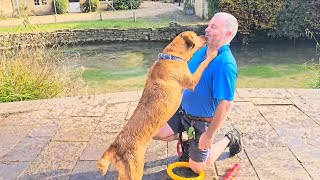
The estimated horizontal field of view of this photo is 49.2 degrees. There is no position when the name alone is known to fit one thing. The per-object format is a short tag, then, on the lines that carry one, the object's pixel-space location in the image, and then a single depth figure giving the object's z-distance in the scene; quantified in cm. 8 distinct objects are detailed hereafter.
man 281
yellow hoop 308
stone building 2273
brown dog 256
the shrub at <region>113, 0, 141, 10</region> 2381
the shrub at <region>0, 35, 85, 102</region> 601
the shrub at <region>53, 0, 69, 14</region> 2322
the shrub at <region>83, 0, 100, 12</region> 2333
